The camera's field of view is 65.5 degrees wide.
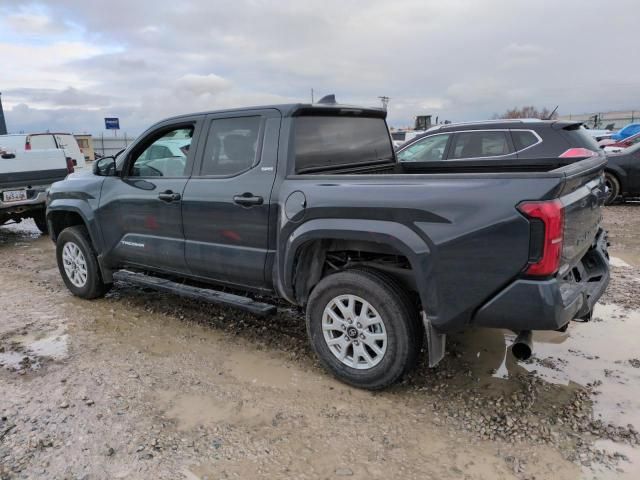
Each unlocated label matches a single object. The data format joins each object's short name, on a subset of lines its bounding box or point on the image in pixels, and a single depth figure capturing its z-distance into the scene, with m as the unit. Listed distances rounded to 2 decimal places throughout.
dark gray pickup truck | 2.69
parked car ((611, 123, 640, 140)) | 22.82
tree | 62.84
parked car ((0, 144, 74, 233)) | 7.96
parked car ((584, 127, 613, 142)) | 22.72
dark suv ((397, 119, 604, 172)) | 7.04
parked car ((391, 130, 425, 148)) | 26.28
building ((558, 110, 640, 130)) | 43.26
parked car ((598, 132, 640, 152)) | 14.84
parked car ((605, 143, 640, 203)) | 10.23
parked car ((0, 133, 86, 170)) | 13.02
